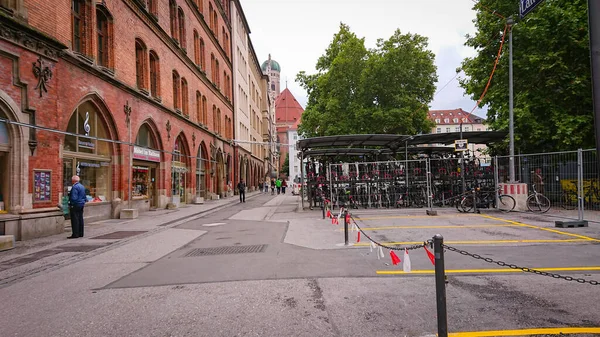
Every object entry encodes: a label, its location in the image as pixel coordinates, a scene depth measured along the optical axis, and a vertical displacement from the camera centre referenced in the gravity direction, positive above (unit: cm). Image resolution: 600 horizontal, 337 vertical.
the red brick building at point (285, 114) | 11432 +1970
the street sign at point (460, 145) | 1443 +106
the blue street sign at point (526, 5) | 463 +212
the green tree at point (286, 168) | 10906 +242
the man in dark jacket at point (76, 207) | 1033 -74
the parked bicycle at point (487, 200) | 1434 -111
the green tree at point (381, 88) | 2995 +716
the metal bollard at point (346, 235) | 802 -133
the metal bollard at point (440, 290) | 313 -100
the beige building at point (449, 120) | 10881 +1543
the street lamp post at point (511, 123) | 1415 +193
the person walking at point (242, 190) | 2706 -95
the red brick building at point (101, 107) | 1002 +282
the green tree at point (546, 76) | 1486 +407
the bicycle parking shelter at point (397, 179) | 1612 -22
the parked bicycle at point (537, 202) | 1336 -115
